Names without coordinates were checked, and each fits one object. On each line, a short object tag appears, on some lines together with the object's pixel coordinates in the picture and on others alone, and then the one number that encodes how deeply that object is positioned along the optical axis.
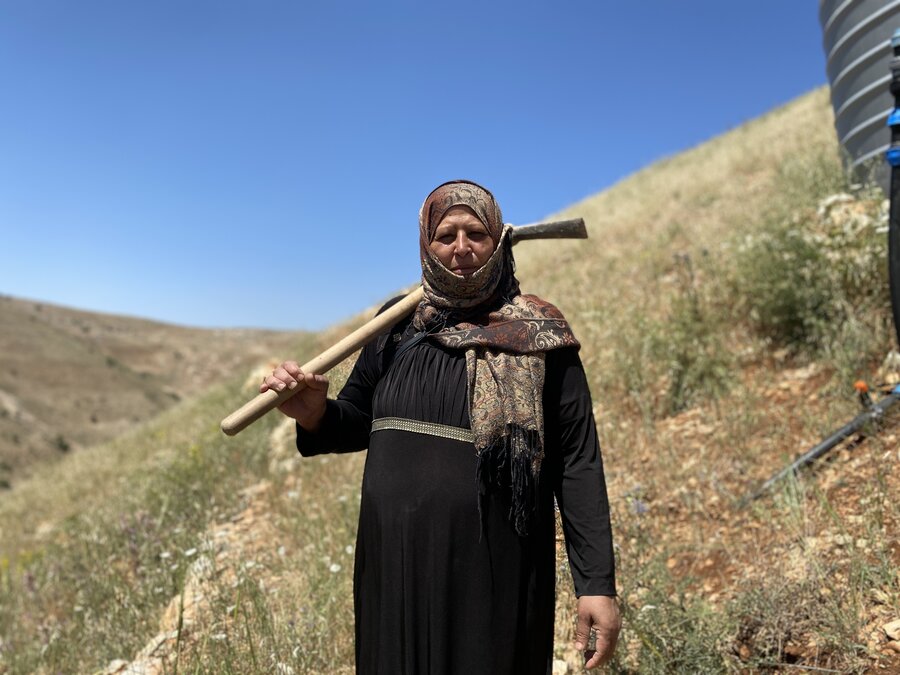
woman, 1.65
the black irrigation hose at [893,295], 2.99
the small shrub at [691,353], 4.32
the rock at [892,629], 2.21
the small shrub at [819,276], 4.04
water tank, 4.32
